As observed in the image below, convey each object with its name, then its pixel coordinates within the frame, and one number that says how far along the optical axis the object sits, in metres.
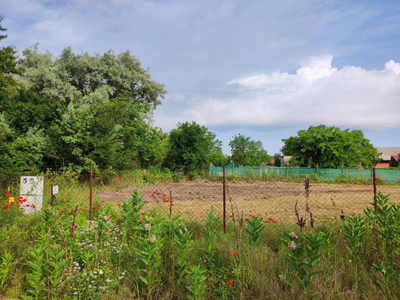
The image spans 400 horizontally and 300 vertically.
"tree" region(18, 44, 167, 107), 19.55
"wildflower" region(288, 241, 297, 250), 2.01
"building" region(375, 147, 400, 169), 55.16
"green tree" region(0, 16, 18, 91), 9.71
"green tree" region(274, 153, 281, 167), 72.50
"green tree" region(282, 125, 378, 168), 26.92
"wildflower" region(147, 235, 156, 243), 2.29
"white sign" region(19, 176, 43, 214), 6.45
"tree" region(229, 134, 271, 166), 46.28
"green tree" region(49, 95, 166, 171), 12.30
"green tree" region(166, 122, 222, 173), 19.19
